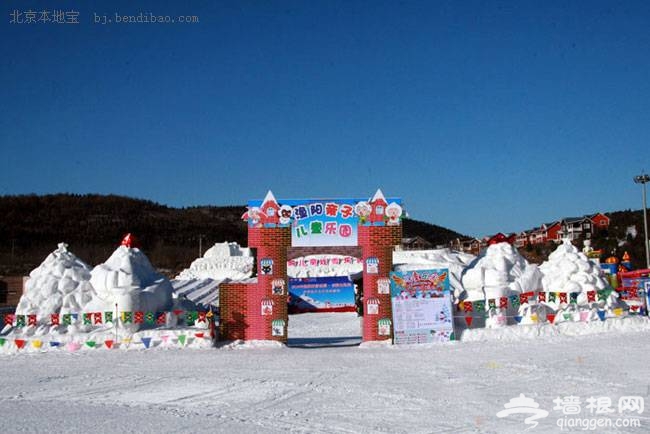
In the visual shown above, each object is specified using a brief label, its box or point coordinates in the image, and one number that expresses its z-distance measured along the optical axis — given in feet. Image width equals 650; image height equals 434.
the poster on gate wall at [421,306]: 48.08
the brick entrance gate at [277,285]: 49.37
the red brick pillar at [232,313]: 49.49
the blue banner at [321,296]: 95.14
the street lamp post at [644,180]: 93.63
